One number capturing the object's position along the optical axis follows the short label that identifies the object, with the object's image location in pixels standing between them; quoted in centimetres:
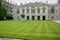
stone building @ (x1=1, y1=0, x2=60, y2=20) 3482
